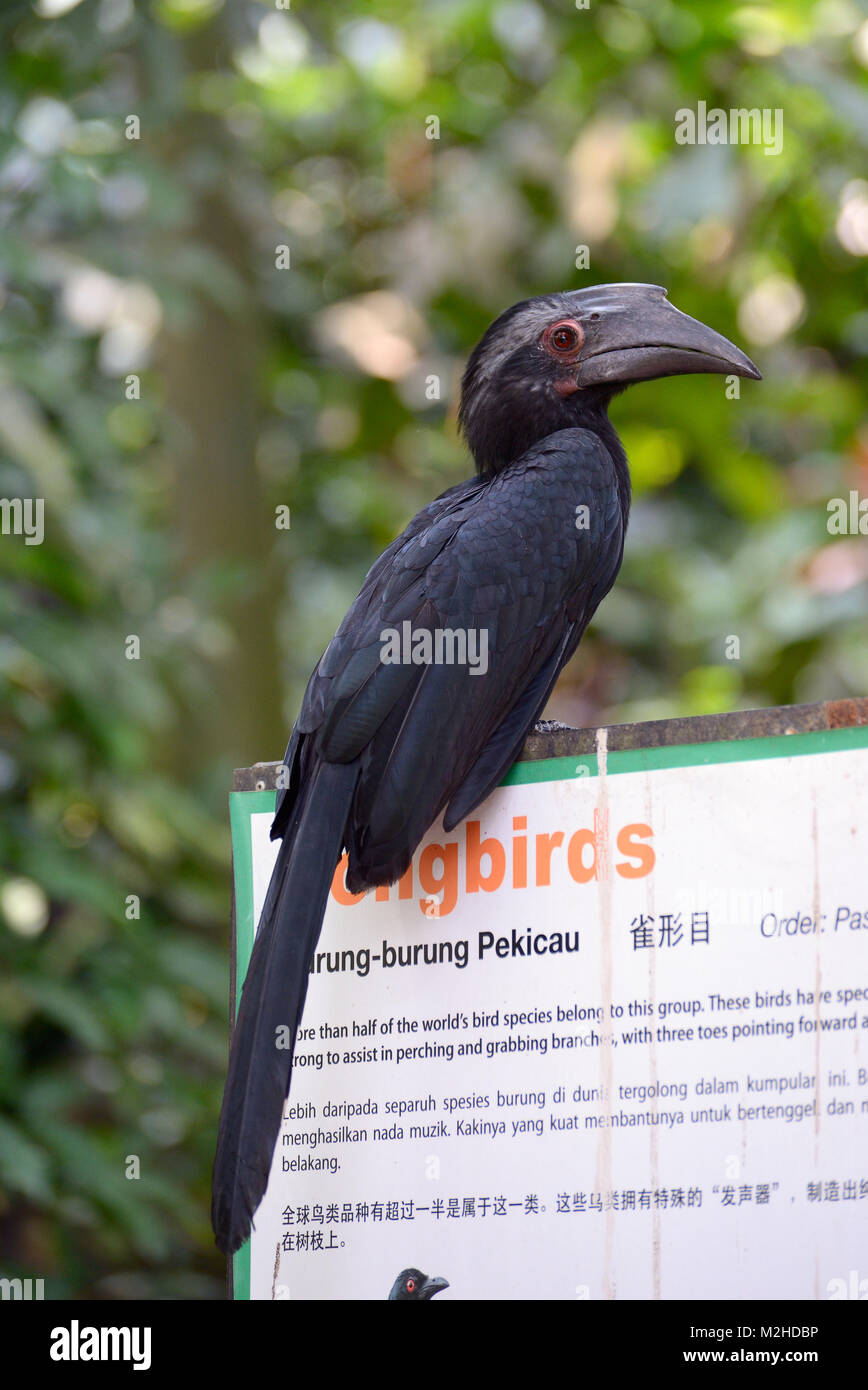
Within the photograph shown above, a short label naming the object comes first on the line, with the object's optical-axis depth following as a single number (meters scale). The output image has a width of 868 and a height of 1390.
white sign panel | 2.06
